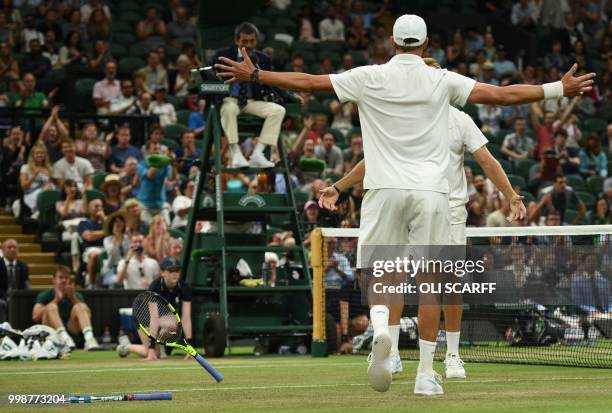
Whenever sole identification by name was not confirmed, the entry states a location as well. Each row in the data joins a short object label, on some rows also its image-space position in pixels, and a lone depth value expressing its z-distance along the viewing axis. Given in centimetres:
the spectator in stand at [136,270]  1934
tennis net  1538
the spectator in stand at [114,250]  1978
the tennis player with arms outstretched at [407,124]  870
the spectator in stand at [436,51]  2972
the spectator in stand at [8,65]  2434
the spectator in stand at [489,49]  3044
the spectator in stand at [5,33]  2503
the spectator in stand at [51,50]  2522
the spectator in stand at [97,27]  2612
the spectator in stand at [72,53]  2525
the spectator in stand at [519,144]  2655
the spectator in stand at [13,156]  2192
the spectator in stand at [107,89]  2406
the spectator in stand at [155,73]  2528
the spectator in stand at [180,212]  2116
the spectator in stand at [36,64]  2461
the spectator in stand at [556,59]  3123
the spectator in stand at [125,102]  2368
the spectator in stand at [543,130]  2658
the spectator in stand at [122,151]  2238
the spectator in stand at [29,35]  2548
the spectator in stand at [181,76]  2561
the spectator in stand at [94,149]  2238
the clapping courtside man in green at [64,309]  1808
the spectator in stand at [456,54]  2977
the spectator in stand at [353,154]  2339
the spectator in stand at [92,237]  1988
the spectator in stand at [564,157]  2633
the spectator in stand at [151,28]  2717
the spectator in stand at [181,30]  2758
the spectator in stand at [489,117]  2759
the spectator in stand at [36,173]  2139
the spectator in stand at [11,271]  1895
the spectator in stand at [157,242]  1959
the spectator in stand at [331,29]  2988
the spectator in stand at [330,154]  2341
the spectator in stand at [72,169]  2153
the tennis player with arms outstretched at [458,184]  1120
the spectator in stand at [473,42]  3112
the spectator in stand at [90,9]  2655
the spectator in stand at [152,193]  2083
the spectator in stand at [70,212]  2075
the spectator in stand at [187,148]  2189
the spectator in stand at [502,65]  2988
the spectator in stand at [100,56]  2528
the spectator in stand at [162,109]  2403
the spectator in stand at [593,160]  2681
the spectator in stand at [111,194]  2086
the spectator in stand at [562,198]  2361
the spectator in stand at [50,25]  2598
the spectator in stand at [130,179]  2156
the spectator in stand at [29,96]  2330
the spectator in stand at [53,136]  2200
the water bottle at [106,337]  1889
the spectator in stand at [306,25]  2950
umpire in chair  1616
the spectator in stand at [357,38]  2991
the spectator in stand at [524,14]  3306
